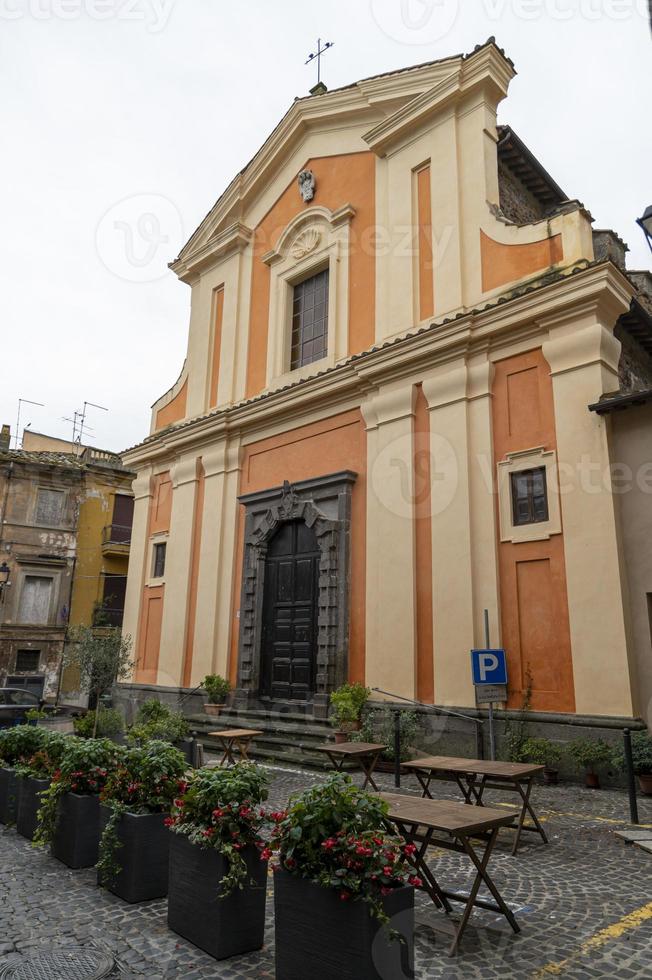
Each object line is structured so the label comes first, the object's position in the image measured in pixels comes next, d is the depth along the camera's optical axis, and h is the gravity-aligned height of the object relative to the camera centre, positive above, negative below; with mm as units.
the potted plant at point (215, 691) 13305 -532
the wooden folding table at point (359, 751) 7121 -880
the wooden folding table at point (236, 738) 8961 -983
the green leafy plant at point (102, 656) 15578 +109
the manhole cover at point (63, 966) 3414 -1551
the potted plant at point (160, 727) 7805 -908
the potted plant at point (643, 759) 7543 -940
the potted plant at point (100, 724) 9938 -924
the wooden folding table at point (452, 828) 3648 -855
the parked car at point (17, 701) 13734 -952
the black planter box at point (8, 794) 6621 -1306
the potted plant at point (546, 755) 8359 -1037
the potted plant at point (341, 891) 2977 -1011
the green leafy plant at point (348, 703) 10305 -563
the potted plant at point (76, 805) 5215 -1100
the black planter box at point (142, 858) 4496 -1288
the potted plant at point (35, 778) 5994 -1033
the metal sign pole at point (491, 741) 8559 -896
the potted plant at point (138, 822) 4527 -1077
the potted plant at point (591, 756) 8031 -984
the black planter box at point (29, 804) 6000 -1270
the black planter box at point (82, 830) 5195 -1278
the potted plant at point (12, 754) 6656 -933
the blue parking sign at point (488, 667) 9164 +31
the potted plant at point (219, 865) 3693 -1104
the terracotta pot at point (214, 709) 13211 -863
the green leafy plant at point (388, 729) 9750 -904
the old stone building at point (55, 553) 24266 +4003
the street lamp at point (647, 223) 5871 +3838
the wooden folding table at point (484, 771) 5344 -802
